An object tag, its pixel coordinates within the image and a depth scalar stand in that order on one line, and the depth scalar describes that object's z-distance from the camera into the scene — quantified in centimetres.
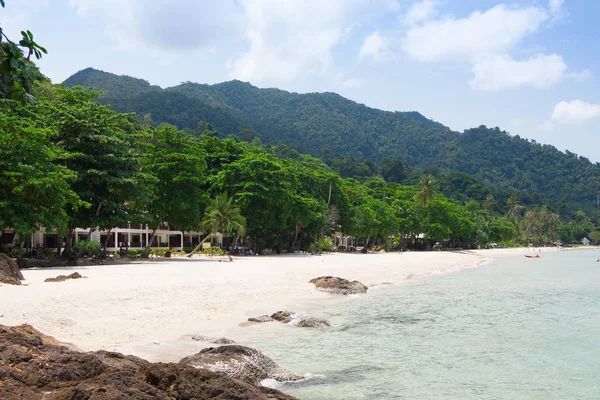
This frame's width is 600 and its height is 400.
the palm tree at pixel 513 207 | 14412
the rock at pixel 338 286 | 2389
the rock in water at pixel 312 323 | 1493
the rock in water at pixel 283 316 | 1556
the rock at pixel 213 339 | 1161
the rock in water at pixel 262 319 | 1535
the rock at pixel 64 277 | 1848
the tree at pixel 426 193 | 8538
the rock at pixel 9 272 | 1648
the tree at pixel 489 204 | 13123
